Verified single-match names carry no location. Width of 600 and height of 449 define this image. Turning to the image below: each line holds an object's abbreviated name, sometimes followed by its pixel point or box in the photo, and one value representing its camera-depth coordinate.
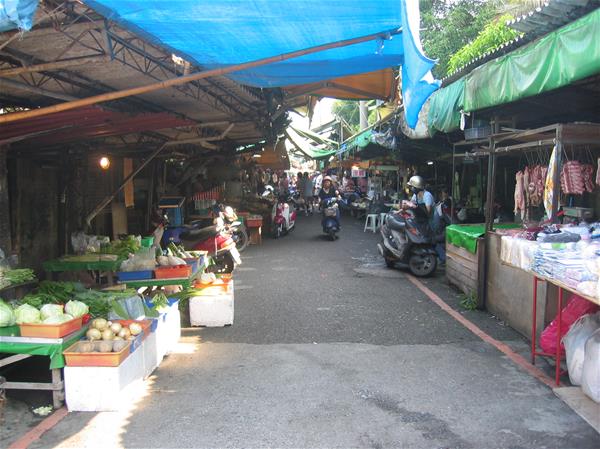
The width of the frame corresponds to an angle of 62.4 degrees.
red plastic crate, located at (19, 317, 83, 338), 4.13
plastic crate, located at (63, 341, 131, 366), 4.07
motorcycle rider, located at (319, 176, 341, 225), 16.07
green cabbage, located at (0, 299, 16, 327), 4.12
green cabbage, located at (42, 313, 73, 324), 4.19
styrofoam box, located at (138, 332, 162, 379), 4.71
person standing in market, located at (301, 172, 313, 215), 25.55
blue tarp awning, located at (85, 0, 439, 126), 3.61
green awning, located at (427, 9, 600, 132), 4.36
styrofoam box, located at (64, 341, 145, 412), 4.07
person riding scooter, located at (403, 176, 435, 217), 11.12
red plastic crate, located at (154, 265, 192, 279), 6.50
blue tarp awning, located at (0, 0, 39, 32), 2.63
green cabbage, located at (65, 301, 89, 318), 4.53
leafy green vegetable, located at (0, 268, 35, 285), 5.02
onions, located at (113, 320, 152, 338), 4.74
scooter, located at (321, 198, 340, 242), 14.98
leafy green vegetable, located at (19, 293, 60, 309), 4.66
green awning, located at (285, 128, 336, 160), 19.75
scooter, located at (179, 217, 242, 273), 9.48
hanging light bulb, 9.16
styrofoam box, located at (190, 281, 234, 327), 6.47
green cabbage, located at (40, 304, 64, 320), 4.32
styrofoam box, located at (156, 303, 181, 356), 5.13
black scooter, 9.80
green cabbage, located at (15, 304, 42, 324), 4.18
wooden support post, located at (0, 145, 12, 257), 5.95
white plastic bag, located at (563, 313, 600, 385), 4.25
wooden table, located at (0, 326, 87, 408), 4.09
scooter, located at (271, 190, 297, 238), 15.70
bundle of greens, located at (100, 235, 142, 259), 7.08
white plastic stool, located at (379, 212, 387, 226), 17.27
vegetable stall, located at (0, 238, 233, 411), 4.08
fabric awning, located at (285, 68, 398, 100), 8.11
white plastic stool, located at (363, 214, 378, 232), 17.55
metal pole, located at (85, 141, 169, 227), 8.29
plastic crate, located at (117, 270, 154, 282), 6.58
